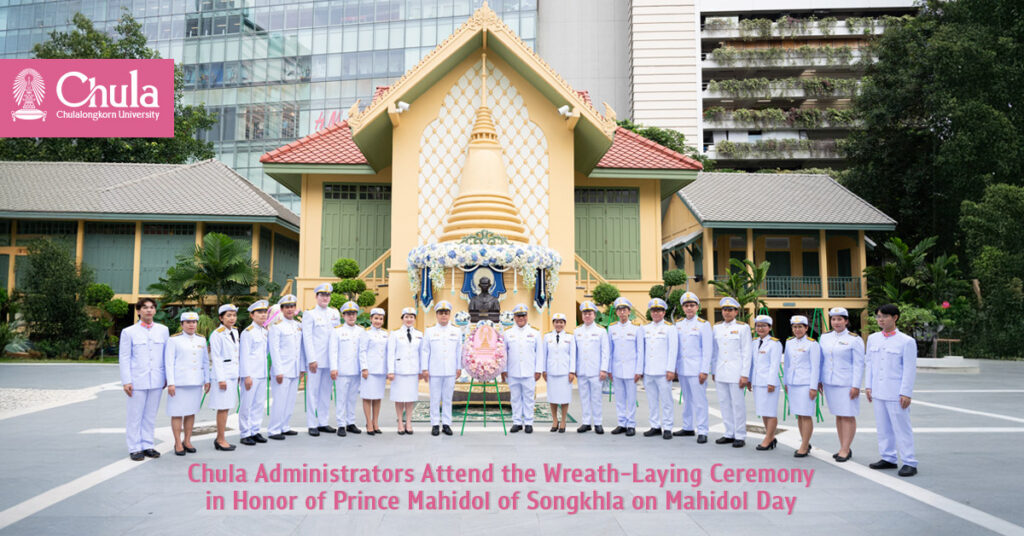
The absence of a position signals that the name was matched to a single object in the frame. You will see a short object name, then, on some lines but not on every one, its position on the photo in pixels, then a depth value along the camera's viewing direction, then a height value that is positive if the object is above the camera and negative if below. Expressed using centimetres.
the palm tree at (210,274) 1903 +111
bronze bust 1234 +4
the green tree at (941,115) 2423 +836
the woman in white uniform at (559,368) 934 -85
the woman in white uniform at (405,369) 902 -84
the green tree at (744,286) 2070 +86
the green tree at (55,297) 2070 +43
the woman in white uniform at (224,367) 786 -72
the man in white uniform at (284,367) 862 -78
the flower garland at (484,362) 950 -77
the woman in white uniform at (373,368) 898 -83
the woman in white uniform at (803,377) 755 -80
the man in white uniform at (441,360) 920 -72
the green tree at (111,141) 3147 +926
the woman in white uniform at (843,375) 728 -74
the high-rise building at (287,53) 4491 +1879
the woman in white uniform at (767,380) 793 -87
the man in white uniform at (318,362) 898 -74
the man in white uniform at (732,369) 830 -77
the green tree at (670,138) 3306 +951
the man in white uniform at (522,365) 936 -82
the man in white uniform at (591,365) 925 -80
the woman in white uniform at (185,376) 748 -80
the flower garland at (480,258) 1277 +110
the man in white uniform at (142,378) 727 -80
